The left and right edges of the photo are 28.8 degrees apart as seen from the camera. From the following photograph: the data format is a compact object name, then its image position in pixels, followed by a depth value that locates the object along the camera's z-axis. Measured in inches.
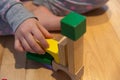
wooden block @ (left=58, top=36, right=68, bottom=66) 20.5
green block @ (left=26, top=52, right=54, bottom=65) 23.3
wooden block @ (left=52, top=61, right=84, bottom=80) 21.9
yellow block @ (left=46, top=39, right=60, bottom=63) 22.2
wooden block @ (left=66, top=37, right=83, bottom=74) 19.5
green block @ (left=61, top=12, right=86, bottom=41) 18.1
